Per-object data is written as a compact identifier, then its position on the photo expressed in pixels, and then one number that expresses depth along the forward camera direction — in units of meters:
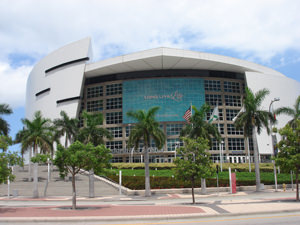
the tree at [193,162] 22.61
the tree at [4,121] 33.43
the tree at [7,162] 18.38
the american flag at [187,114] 41.25
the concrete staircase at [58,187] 32.66
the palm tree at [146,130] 31.22
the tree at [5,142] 19.23
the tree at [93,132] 32.53
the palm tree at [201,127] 32.34
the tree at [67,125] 46.72
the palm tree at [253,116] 35.00
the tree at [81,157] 18.78
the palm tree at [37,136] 33.16
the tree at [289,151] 21.87
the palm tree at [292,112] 39.89
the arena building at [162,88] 67.38
